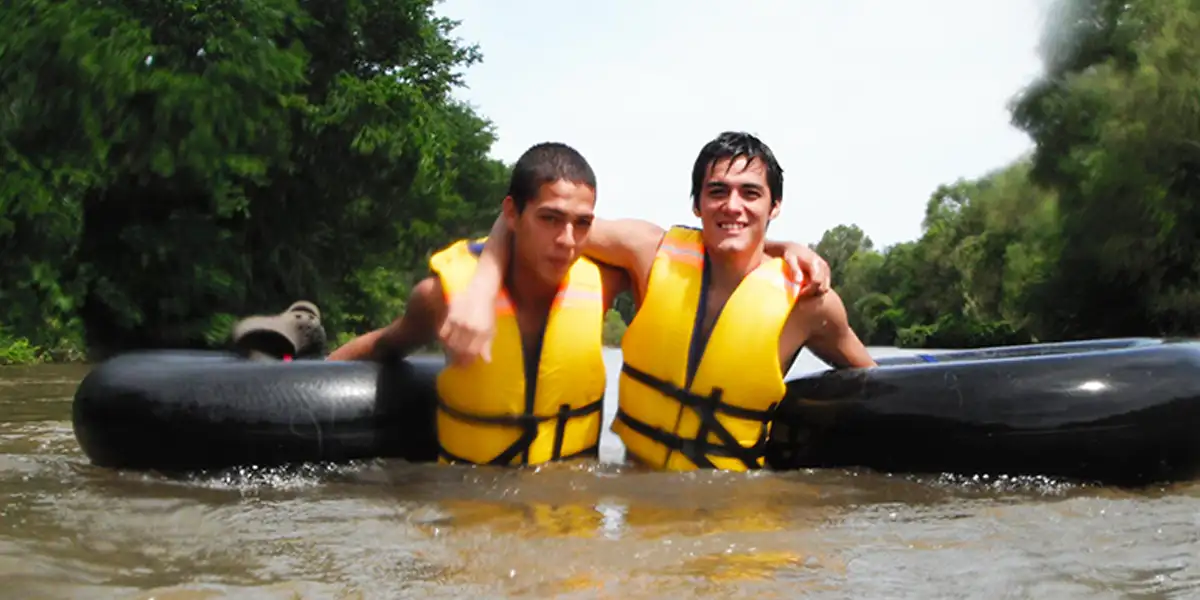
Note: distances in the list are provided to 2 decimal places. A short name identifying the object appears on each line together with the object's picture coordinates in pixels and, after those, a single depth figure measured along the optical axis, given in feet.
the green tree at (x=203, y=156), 57.47
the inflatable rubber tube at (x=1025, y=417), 13.15
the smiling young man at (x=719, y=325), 13.46
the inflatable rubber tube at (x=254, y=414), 13.97
